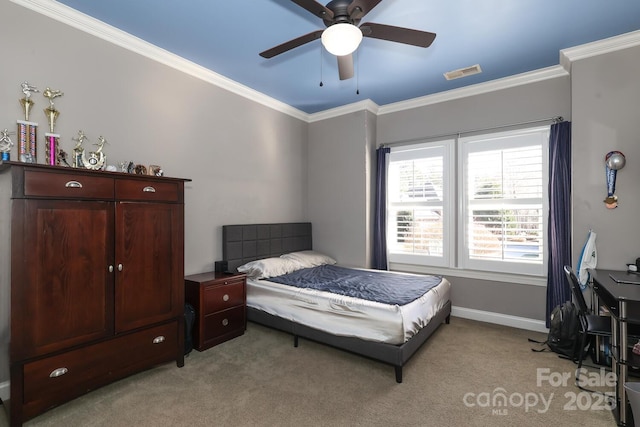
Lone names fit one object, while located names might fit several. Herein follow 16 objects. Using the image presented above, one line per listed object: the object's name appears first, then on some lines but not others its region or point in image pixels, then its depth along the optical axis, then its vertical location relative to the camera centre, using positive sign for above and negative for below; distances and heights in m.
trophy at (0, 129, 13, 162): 2.09 +0.49
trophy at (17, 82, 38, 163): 2.23 +0.63
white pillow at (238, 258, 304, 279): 3.56 -0.68
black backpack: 2.85 -1.16
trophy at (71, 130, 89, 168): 2.46 +0.50
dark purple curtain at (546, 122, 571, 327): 3.26 -0.03
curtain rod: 3.37 +1.04
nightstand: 2.97 -0.96
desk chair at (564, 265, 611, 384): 2.35 -0.91
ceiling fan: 1.89 +1.24
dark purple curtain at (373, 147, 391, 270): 4.50 +0.01
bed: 2.46 -0.93
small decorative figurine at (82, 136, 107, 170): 2.40 +0.42
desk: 1.90 -0.74
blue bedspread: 2.83 -0.78
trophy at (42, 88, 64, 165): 2.37 +0.61
